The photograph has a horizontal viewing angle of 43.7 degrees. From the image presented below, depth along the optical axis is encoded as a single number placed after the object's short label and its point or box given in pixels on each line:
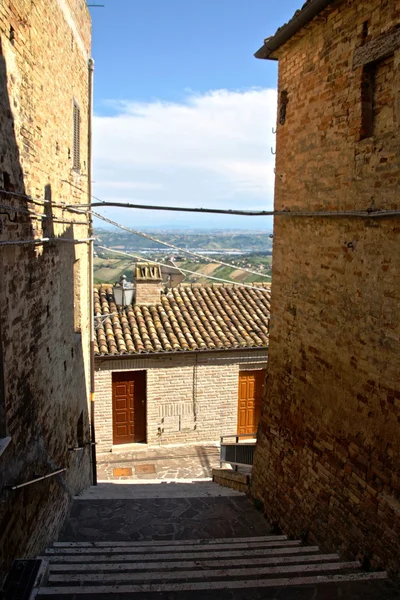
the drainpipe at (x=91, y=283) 9.94
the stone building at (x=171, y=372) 13.77
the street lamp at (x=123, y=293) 14.95
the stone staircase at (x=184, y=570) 4.32
